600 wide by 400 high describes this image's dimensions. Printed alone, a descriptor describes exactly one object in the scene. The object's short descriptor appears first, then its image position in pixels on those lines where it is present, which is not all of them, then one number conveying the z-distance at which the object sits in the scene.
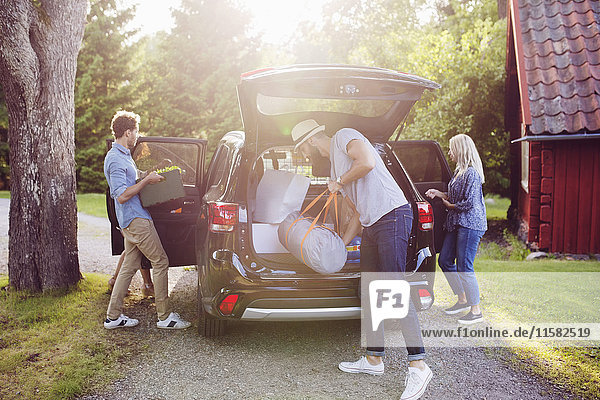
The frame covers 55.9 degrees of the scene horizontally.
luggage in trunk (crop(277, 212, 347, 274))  4.25
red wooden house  9.30
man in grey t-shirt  3.93
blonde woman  5.49
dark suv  4.28
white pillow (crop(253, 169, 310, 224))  4.85
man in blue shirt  5.11
